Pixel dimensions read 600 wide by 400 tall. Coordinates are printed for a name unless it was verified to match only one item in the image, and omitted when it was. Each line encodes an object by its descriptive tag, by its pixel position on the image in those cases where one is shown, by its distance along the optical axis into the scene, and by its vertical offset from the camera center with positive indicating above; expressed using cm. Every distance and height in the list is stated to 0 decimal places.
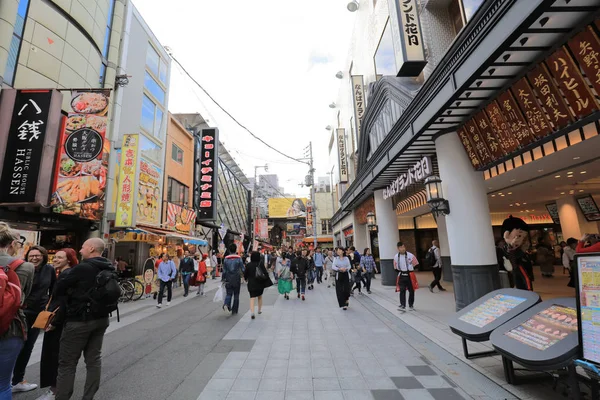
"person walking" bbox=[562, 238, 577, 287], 1043 -30
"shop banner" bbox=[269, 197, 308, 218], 5900 +945
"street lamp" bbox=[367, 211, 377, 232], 1489 +148
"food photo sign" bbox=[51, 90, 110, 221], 928 +338
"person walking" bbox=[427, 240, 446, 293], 1086 -57
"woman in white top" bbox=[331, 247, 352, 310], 886 -103
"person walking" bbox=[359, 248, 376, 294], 1190 -73
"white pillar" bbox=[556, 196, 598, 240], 1326 +106
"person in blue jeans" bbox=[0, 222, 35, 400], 258 -62
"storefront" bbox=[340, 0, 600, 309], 417 +263
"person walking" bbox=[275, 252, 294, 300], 1075 -112
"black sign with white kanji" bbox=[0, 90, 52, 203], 794 +322
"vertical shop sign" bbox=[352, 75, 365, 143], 1902 +1007
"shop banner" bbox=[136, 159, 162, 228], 1457 +325
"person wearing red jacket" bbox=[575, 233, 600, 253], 353 +2
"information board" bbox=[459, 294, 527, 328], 395 -92
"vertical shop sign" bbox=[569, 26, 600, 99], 388 +263
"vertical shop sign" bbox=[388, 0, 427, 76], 852 +632
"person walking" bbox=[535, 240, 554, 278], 1331 -85
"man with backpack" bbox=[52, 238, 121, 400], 315 -63
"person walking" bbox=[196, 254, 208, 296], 1236 -92
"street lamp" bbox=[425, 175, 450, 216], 749 +130
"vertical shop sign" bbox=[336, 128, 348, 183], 2567 +834
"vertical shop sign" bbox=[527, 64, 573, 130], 462 +241
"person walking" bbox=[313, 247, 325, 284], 1553 -48
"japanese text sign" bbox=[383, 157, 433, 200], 855 +243
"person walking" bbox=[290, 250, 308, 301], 1108 -70
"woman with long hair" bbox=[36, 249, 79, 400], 358 -118
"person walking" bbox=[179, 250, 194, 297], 1242 -69
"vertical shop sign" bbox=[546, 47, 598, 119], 418 +239
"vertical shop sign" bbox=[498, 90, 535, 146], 545 +243
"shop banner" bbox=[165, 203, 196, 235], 1820 +240
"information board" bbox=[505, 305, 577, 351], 300 -93
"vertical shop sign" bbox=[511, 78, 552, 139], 503 +242
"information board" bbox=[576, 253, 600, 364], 265 -60
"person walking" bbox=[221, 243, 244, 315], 802 -64
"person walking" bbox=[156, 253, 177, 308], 1001 -68
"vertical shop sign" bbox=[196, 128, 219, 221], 2247 +571
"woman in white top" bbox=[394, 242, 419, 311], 783 -62
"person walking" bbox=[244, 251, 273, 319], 794 -69
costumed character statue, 532 -16
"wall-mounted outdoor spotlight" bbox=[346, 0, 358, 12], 1964 +1664
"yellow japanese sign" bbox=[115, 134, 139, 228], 1202 +321
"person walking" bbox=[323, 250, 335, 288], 1719 -98
